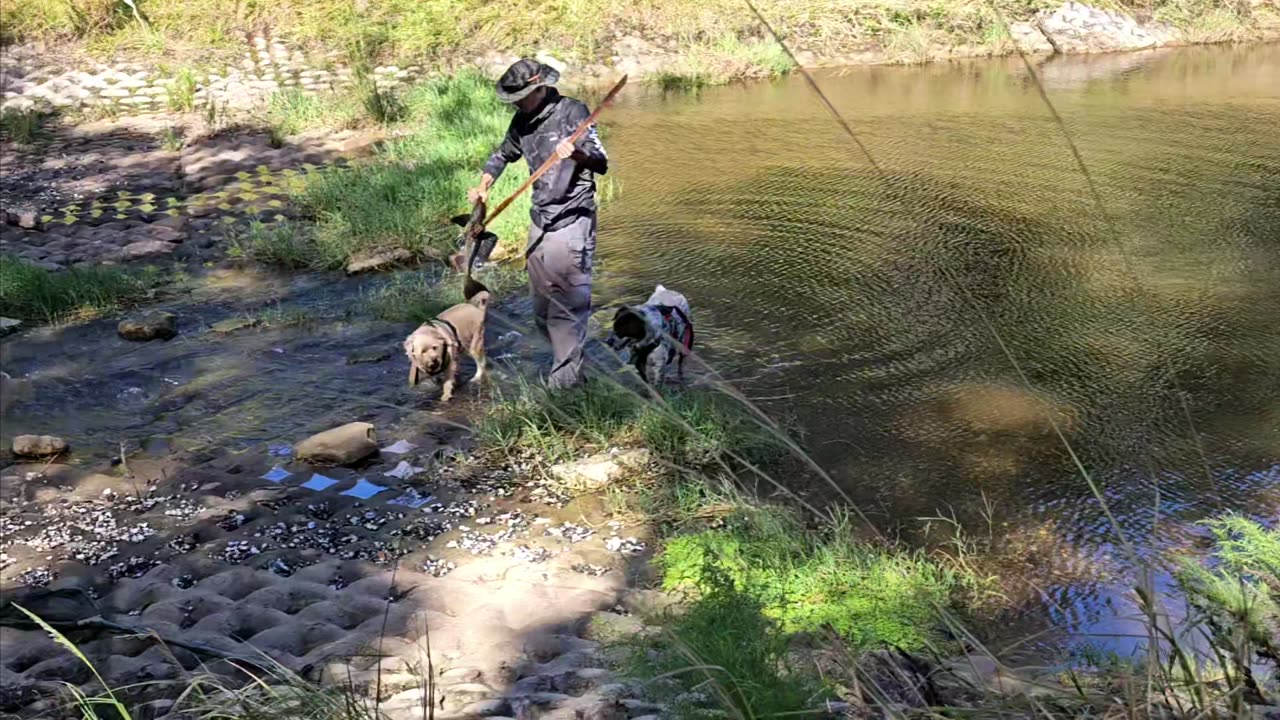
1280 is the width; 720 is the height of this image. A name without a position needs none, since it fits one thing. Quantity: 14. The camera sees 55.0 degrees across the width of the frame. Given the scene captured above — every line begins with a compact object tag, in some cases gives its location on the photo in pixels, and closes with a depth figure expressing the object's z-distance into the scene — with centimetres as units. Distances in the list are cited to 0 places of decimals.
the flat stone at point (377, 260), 961
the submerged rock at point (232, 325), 845
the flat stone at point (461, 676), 405
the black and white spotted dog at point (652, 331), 621
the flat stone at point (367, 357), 773
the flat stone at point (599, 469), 588
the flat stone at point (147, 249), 1007
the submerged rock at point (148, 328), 829
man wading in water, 625
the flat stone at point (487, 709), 370
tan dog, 691
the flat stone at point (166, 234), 1054
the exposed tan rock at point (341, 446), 621
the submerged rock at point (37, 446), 633
